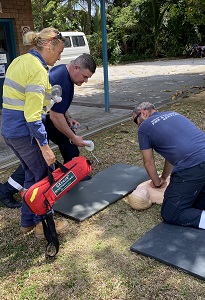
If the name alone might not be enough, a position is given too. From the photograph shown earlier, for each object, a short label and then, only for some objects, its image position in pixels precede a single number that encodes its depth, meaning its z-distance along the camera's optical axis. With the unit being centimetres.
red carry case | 253
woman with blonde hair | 231
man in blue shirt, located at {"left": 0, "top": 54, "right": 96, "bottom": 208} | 310
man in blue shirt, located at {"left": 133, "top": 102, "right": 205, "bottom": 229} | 278
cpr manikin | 321
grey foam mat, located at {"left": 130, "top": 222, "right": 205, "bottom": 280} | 236
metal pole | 666
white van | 1622
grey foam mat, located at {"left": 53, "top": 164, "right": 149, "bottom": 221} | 329
